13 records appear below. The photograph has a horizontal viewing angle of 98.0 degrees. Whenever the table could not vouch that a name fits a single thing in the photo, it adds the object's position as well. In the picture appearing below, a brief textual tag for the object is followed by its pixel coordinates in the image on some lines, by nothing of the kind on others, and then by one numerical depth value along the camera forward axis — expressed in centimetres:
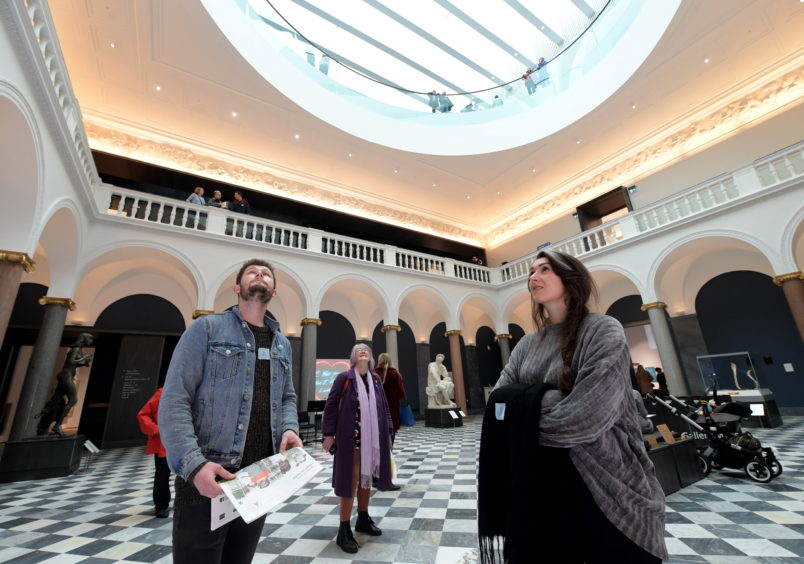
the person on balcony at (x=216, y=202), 1040
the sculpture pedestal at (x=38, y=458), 588
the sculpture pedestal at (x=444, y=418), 1098
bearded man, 130
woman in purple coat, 301
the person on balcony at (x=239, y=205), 1088
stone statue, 1091
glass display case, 1030
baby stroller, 425
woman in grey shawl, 113
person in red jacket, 386
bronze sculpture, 645
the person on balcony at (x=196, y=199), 987
